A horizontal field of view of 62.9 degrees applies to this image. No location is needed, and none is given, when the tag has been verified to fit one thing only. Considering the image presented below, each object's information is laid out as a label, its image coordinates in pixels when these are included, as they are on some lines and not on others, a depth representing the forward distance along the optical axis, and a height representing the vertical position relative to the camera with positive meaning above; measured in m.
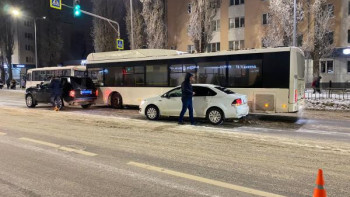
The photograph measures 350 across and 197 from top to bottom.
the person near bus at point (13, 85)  41.13 +0.80
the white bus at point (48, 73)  26.11 +1.75
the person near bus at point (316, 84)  24.09 +0.49
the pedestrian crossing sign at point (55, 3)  16.16 +4.99
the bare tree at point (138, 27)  34.03 +7.53
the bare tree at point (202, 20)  28.50 +7.09
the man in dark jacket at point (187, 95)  10.44 -0.18
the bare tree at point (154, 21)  32.81 +8.01
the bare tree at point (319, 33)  28.48 +5.78
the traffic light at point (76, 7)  18.14 +5.27
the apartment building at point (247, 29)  29.92 +7.31
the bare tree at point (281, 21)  28.08 +6.94
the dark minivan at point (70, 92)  15.97 -0.09
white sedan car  10.48 -0.55
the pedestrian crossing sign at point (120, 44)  22.57 +3.69
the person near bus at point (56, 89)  15.56 +0.08
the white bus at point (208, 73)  11.16 +0.79
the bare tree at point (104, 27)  36.34 +8.13
